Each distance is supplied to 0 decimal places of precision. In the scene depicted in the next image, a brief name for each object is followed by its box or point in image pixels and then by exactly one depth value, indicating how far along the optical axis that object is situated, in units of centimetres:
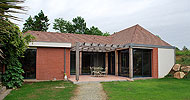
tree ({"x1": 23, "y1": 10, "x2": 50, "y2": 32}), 3410
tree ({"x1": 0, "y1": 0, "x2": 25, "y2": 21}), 178
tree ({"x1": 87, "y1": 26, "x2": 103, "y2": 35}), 3372
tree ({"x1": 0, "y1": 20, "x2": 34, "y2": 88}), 772
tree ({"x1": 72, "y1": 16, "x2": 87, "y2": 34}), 3609
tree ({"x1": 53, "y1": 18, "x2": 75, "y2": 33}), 3585
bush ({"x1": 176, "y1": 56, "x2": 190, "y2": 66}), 1513
